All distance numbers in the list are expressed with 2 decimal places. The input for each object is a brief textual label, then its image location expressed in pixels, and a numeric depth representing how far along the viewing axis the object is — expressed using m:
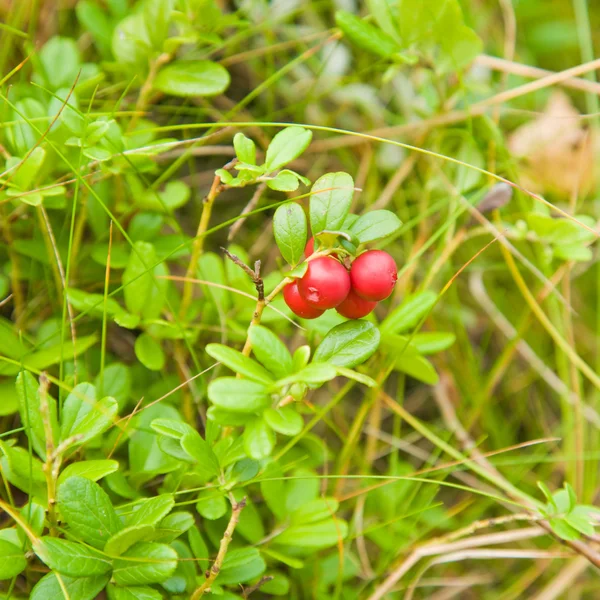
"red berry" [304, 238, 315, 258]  0.34
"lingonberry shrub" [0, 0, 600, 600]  0.34
